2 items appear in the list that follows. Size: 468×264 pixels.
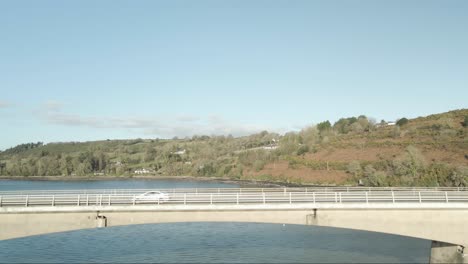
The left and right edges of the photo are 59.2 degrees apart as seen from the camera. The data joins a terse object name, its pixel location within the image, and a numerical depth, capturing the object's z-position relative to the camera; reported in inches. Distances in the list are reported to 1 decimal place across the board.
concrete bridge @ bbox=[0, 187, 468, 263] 1307.8
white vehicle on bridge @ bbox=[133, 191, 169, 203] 1405.5
